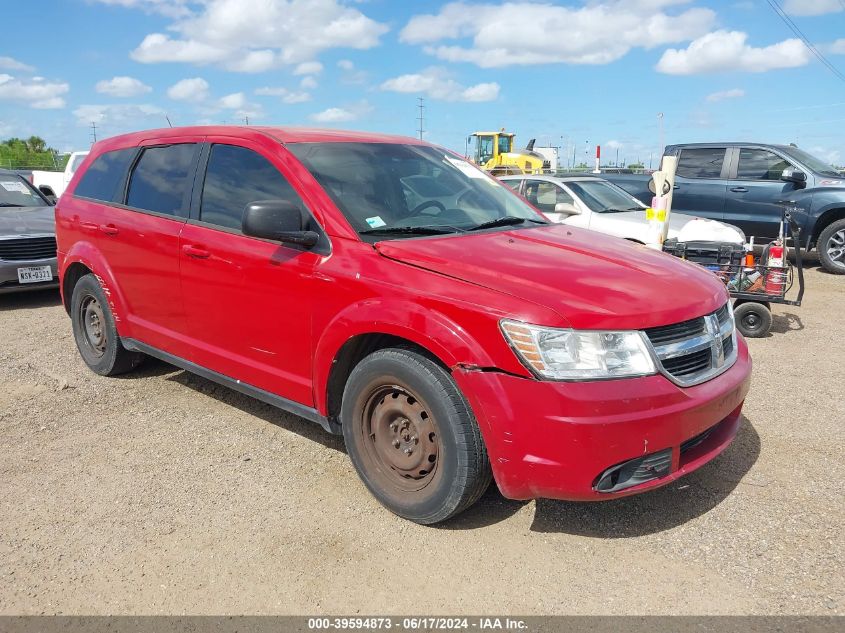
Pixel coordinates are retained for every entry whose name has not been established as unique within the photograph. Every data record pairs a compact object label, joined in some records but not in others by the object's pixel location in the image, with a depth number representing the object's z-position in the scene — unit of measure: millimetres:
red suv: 2631
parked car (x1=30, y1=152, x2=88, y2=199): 16752
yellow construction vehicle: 26250
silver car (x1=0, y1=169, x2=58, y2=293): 7844
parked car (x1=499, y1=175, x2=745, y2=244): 7875
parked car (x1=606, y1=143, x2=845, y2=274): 10180
